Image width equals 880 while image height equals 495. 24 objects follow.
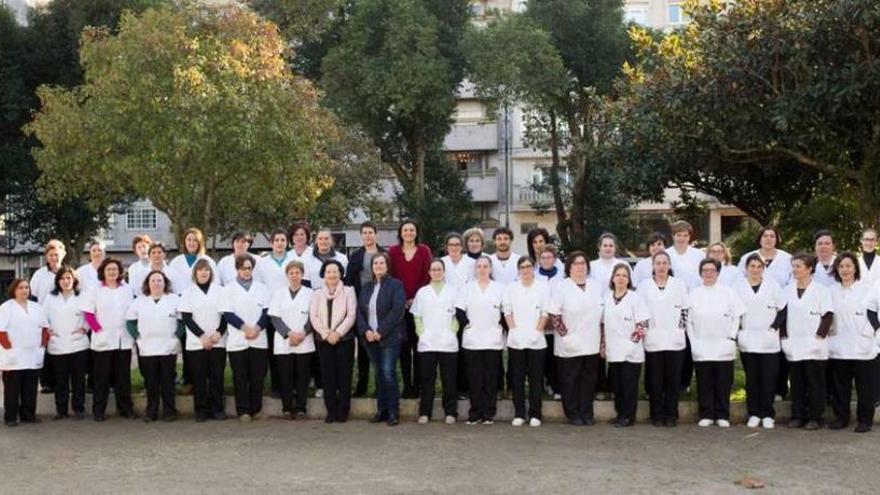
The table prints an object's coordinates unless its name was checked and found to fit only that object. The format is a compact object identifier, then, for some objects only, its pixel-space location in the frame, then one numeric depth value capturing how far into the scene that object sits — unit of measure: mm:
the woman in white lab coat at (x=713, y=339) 8719
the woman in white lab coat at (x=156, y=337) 9383
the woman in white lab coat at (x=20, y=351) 9281
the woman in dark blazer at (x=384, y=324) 9016
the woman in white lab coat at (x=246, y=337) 9320
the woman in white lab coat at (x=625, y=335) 8820
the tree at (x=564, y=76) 24938
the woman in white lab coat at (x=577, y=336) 8891
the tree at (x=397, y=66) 26625
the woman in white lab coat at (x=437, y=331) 9078
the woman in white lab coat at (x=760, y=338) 8750
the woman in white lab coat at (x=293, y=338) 9250
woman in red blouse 9500
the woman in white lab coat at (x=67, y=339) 9547
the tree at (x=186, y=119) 17984
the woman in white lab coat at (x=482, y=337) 9023
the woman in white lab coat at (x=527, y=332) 8945
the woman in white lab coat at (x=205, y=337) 9328
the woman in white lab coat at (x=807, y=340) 8617
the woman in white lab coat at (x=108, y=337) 9516
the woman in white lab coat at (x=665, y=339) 8852
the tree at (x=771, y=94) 11727
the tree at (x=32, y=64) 26406
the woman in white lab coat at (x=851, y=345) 8570
